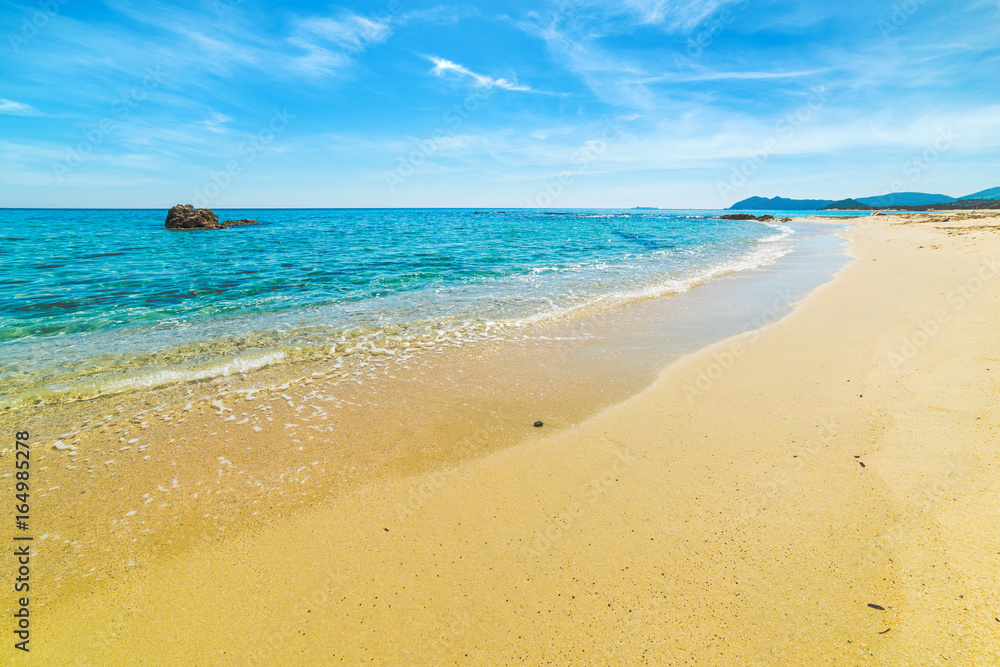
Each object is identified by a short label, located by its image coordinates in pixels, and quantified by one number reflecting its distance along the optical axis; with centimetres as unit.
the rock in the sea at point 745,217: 8131
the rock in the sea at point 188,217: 4519
